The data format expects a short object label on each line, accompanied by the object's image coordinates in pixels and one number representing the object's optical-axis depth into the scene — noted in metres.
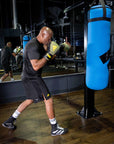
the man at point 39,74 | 1.50
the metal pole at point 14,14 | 7.15
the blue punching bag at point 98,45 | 1.60
